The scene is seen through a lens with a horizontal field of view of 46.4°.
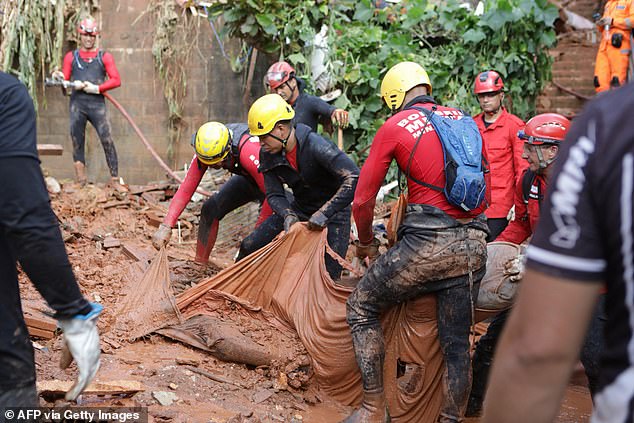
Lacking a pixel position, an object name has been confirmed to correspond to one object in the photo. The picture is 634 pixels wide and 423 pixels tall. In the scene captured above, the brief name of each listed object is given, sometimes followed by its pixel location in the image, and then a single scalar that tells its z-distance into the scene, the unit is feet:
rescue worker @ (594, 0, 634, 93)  31.37
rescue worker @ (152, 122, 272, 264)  19.58
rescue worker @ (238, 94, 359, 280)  17.40
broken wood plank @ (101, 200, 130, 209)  31.74
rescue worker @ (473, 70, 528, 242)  22.09
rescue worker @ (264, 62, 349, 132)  24.57
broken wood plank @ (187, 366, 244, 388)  16.05
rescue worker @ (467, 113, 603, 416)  15.20
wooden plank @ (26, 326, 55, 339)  16.52
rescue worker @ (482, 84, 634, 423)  4.74
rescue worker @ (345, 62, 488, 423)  13.91
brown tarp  15.21
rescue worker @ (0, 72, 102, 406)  7.86
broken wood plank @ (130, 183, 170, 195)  34.24
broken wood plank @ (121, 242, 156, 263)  21.74
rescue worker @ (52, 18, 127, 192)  33.06
